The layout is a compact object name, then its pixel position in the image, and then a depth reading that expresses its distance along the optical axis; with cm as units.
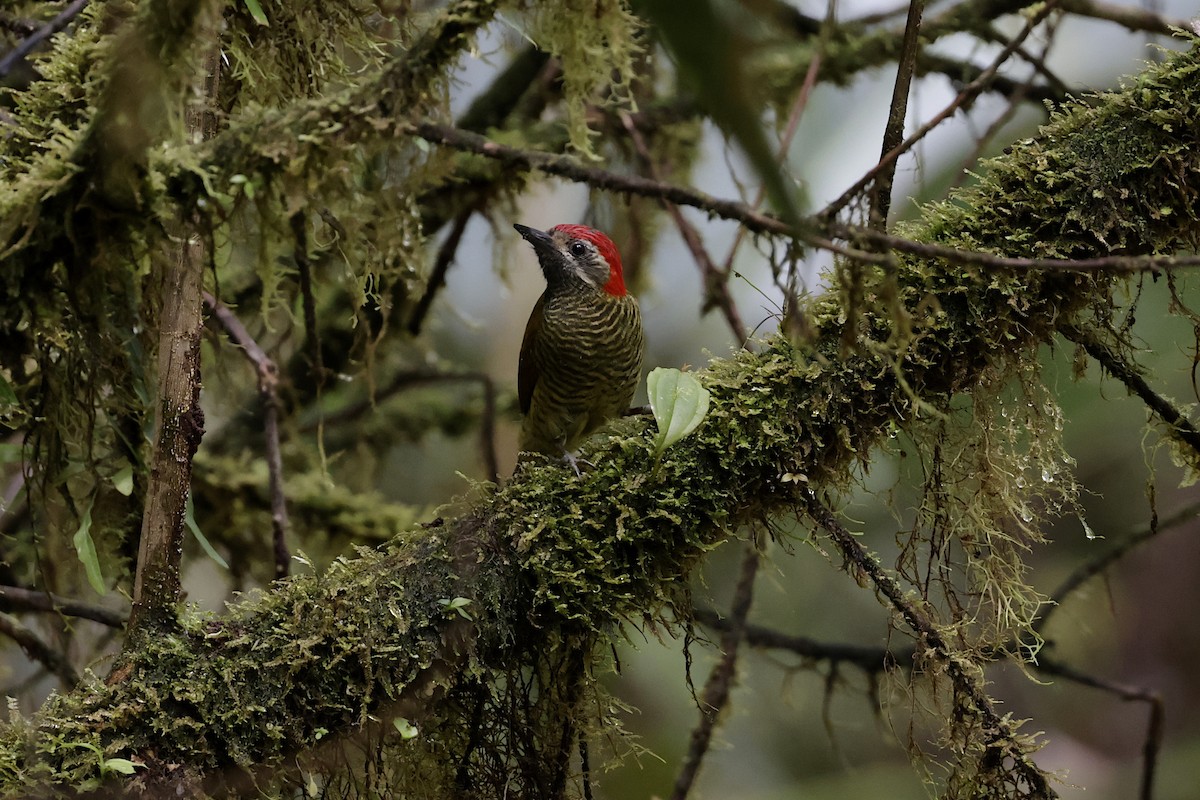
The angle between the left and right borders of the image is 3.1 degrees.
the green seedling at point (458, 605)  1028
